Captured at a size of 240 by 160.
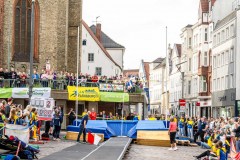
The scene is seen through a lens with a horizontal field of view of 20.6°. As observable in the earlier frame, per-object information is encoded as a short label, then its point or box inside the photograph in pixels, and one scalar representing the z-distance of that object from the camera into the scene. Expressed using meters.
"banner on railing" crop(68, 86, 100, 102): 50.38
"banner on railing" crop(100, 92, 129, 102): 51.47
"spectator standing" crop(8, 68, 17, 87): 48.91
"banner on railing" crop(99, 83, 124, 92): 51.75
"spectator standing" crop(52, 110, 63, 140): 36.29
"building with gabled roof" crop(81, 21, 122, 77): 86.50
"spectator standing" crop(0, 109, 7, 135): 23.80
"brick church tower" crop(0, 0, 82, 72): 58.03
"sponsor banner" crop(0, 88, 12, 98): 48.59
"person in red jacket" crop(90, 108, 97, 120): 44.44
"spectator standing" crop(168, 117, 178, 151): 32.72
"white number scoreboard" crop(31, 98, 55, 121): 33.22
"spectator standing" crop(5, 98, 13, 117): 28.65
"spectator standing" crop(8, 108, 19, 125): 24.95
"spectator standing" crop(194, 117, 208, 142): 40.06
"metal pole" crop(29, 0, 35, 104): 33.93
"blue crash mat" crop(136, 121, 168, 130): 36.94
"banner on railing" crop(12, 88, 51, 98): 48.44
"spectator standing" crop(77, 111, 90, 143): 35.53
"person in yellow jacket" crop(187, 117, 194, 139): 43.03
